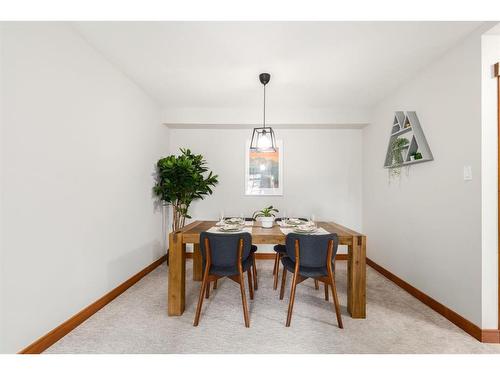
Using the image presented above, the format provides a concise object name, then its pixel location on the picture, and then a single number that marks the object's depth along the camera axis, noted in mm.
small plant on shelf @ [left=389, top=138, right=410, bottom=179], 2806
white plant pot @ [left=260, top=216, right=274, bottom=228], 2549
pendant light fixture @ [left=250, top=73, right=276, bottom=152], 2594
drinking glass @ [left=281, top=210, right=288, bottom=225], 2773
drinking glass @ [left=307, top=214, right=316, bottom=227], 2668
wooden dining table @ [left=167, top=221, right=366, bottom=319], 2117
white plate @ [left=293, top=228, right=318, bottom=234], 2334
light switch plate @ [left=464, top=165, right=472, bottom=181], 1924
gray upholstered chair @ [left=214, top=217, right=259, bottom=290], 2707
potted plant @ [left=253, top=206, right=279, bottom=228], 2549
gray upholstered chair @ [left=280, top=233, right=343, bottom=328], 1977
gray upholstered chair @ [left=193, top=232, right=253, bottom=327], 1990
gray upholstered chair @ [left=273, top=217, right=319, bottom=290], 2756
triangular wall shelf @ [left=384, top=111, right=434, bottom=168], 2451
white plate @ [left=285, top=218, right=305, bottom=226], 2736
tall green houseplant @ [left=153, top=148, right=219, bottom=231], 3391
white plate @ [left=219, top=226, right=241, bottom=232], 2381
